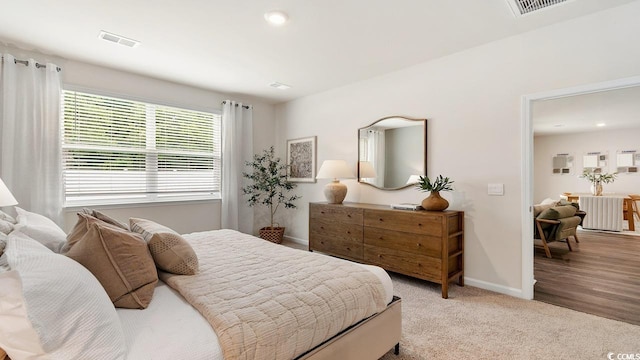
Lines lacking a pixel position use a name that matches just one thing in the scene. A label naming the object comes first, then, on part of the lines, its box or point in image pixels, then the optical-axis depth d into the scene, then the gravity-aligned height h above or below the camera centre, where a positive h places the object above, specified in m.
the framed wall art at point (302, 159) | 4.91 +0.34
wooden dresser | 2.85 -0.66
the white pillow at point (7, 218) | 1.75 -0.24
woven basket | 4.82 -0.92
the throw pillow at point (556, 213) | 4.18 -0.50
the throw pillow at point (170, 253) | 1.62 -0.42
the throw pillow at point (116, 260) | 1.31 -0.38
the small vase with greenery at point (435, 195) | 3.02 -0.18
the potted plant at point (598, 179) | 7.02 -0.01
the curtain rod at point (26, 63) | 3.14 +1.27
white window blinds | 3.58 +0.38
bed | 0.89 -0.56
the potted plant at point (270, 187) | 4.89 -0.13
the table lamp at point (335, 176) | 3.99 +0.04
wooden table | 6.23 -0.67
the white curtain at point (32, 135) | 3.06 +0.48
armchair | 4.20 -0.65
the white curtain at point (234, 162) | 4.75 +0.29
